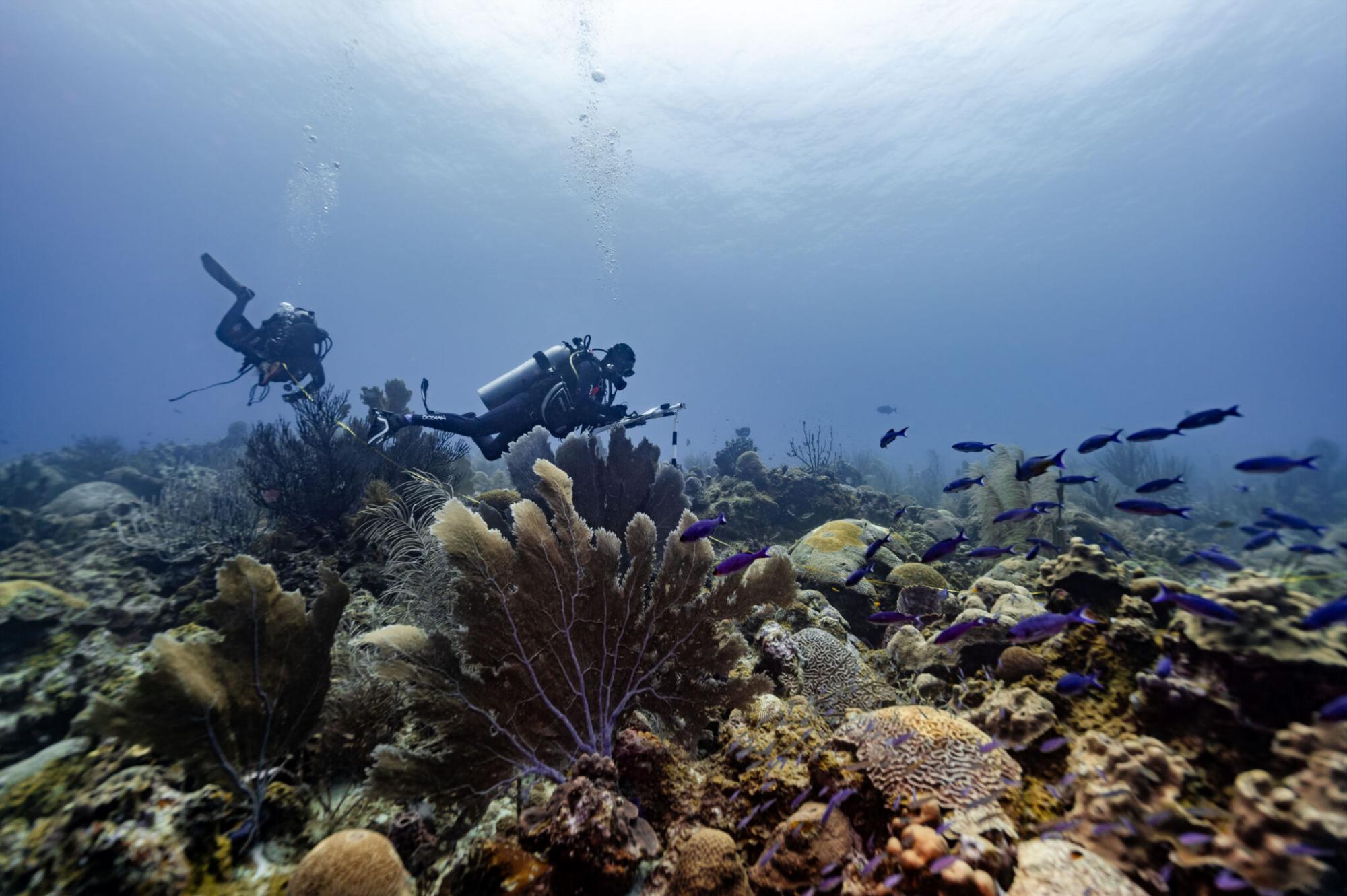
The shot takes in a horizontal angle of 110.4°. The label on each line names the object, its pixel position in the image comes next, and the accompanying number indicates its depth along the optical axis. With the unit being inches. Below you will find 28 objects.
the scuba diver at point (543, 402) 331.0
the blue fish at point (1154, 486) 139.7
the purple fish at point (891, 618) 133.9
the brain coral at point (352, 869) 74.5
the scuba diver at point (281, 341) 474.6
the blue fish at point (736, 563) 113.4
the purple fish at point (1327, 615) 68.5
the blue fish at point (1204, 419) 124.3
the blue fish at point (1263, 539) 137.2
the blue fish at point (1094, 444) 154.6
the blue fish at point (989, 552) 148.3
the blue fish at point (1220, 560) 108.6
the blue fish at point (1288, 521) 119.7
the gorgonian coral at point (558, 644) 105.2
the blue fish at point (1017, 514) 162.6
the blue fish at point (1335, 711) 58.9
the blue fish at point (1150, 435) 139.0
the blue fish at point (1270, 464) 120.6
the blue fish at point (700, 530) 114.5
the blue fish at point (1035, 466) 146.7
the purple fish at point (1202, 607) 78.3
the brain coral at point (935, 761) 85.0
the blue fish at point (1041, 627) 95.9
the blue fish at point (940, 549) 135.5
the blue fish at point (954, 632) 115.6
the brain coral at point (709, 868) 75.0
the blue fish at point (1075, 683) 91.0
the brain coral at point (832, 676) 147.9
